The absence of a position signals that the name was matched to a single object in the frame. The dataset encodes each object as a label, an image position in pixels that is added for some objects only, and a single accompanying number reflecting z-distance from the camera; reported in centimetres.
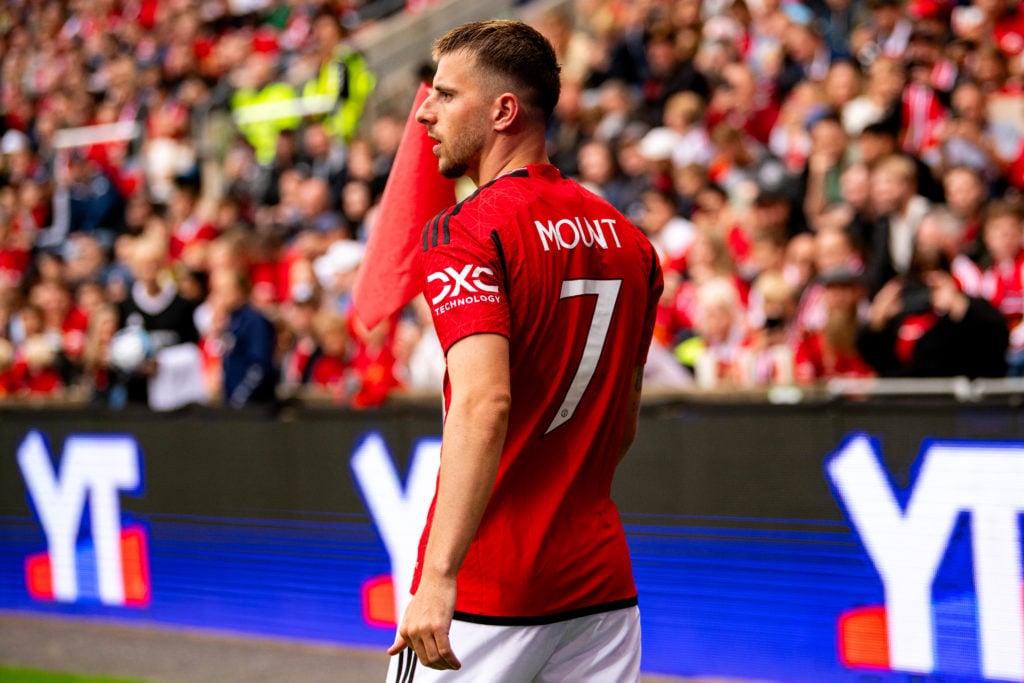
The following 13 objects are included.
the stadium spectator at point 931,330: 1177
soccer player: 496
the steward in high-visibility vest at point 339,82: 2722
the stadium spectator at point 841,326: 1291
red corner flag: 675
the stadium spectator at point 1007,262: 1321
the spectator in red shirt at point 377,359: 1504
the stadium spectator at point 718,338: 1438
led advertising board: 1004
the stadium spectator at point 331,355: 1662
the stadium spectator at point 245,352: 1493
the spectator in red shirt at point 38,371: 2097
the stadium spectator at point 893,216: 1445
